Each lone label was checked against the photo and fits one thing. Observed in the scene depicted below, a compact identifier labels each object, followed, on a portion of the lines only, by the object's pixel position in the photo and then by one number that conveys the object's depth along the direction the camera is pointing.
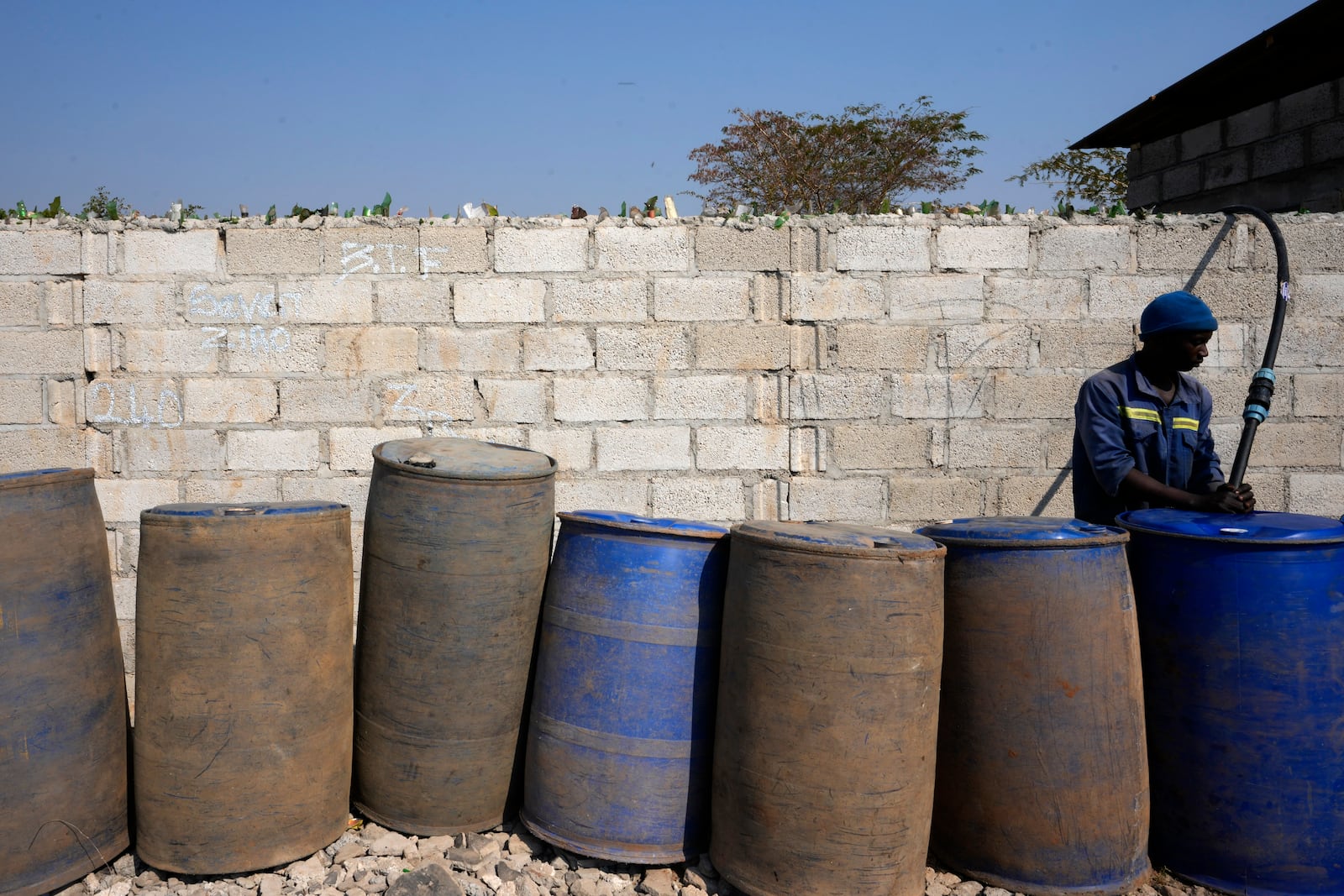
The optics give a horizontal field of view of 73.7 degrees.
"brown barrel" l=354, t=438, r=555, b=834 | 2.93
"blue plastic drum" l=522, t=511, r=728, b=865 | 2.82
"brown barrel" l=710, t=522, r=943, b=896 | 2.55
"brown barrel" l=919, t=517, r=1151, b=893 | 2.67
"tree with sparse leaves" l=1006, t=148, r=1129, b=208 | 17.78
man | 3.24
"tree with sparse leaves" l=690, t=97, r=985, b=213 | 17.03
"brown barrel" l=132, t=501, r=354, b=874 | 2.73
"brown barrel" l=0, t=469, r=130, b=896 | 2.61
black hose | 3.46
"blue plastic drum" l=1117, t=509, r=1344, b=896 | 2.66
